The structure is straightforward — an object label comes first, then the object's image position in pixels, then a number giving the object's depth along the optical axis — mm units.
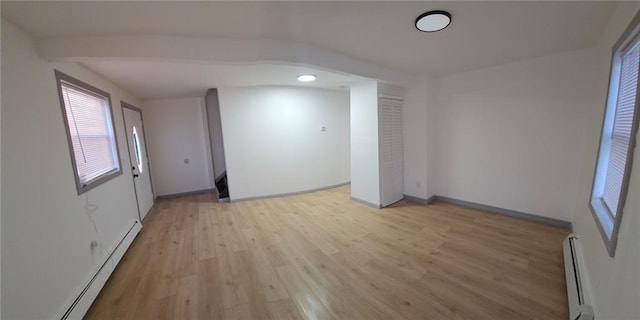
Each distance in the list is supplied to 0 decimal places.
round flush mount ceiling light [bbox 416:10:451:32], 1712
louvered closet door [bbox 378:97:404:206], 3779
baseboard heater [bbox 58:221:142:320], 1705
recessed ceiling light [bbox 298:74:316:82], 3381
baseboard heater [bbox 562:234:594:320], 1424
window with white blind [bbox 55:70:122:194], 2102
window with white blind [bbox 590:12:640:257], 1272
